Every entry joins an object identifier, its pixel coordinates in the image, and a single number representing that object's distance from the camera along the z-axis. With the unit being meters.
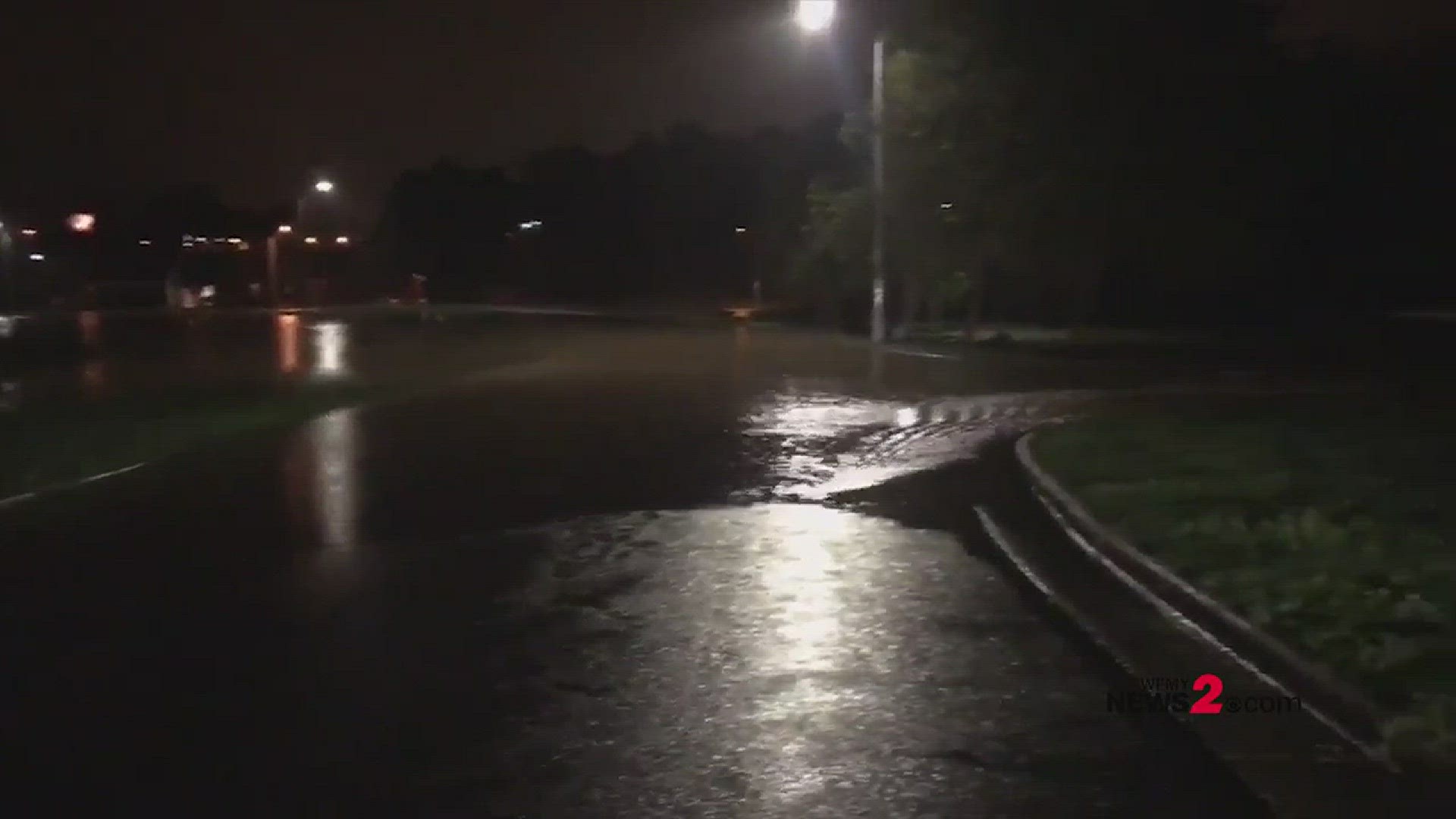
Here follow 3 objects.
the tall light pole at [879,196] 37.19
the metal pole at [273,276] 87.56
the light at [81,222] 122.75
